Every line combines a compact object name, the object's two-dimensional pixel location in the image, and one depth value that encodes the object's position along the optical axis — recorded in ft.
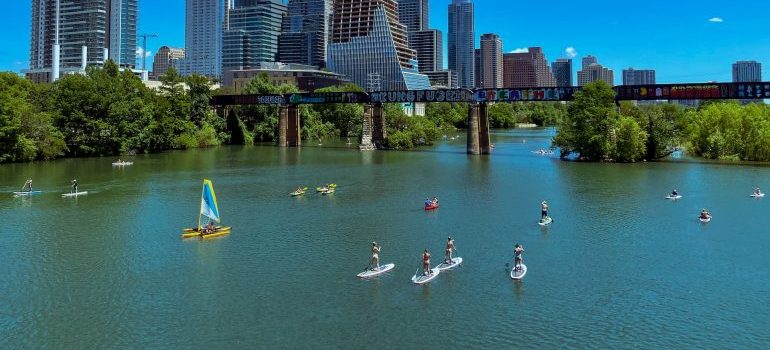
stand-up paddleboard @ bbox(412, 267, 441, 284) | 106.73
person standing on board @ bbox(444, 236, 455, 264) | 116.57
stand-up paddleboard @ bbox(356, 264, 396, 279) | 109.91
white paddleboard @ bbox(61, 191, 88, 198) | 200.44
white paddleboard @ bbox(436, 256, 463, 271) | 114.52
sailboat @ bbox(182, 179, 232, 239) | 141.49
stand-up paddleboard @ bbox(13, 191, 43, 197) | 200.80
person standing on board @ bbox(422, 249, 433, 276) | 108.27
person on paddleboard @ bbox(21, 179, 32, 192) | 207.63
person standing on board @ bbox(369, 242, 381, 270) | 111.55
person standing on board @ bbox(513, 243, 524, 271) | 110.93
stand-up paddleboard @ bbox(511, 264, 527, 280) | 109.60
